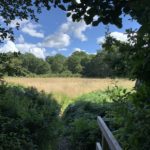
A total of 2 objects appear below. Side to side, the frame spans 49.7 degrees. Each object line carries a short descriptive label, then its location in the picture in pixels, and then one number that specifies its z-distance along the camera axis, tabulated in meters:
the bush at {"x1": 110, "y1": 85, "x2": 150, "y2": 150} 1.08
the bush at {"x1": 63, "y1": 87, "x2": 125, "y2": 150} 4.16
